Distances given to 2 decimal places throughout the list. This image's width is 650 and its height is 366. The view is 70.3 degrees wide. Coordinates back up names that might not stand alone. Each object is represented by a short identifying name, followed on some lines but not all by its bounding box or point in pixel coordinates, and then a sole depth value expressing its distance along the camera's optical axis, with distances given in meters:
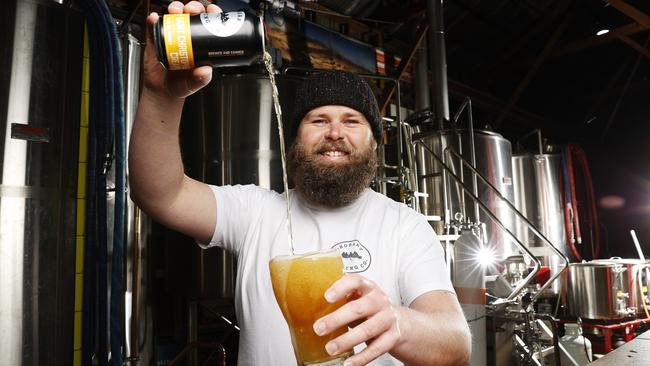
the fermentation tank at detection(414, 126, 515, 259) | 5.04
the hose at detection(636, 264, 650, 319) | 5.26
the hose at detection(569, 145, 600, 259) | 7.76
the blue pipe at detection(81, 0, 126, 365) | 2.18
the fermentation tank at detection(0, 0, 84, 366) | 2.05
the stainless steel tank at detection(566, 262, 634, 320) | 5.15
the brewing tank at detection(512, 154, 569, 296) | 6.89
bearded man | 1.29
